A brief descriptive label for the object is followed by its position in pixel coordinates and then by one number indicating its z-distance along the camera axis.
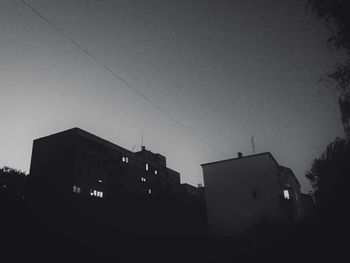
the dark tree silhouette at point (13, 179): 49.81
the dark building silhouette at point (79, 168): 42.97
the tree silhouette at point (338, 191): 12.26
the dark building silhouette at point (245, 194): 28.27
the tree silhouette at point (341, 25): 9.27
